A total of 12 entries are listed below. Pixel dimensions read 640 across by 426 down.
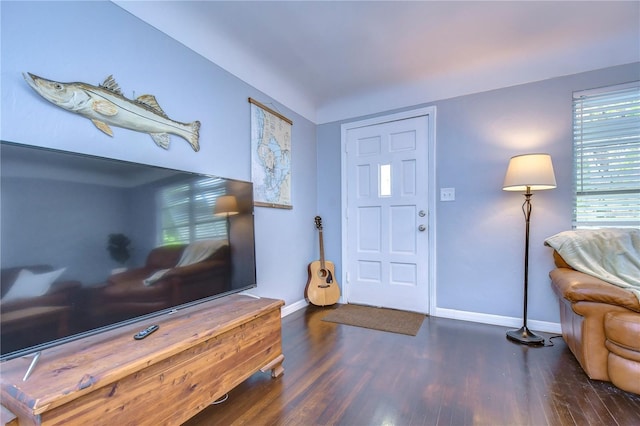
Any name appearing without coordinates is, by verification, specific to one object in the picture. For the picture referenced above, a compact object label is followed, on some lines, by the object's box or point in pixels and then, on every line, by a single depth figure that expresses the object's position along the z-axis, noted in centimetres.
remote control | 124
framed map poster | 252
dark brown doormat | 252
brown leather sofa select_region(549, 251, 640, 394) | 151
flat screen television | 98
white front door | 292
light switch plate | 278
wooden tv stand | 89
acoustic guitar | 311
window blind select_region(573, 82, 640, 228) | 221
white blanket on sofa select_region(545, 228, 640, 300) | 188
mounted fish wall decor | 131
